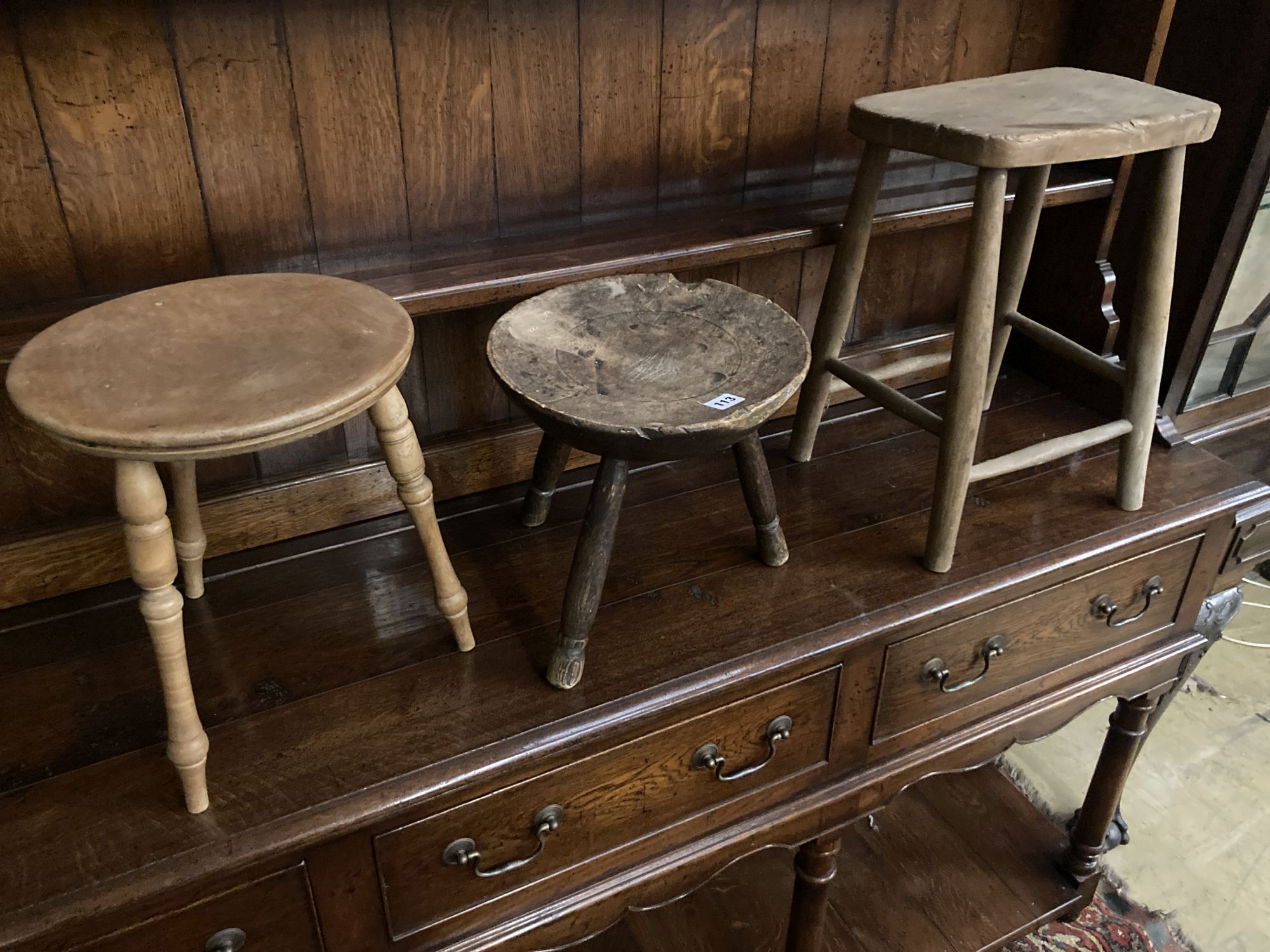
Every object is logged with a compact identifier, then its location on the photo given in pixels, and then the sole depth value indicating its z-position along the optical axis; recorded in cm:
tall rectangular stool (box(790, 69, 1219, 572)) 104
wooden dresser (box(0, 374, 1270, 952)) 89
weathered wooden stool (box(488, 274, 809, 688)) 89
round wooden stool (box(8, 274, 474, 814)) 75
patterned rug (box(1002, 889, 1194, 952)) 165
